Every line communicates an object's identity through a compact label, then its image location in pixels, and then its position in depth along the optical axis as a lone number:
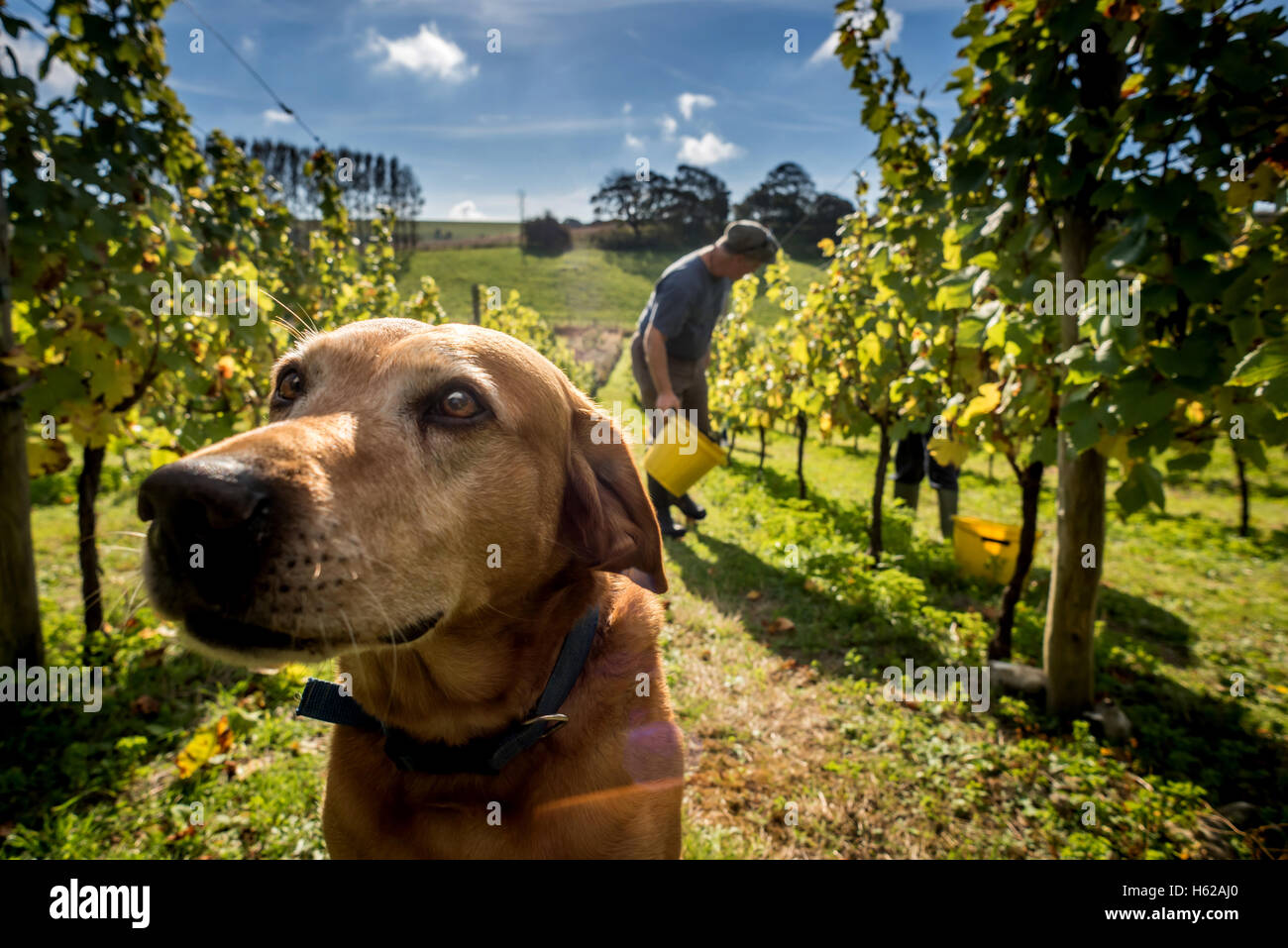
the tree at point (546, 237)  47.88
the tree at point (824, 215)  24.28
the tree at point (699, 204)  32.62
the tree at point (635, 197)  23.31
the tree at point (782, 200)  38.88
